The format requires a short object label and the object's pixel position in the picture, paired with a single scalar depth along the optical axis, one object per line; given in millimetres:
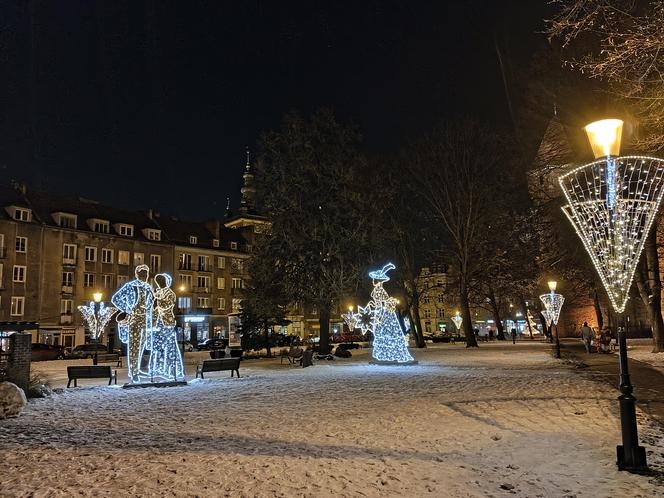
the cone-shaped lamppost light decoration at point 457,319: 60656
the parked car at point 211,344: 46062
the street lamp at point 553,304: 28625
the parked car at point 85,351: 37969
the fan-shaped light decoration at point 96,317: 28828
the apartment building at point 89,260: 47188
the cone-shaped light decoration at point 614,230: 7547
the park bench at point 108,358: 27353
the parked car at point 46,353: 36094
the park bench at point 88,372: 16828
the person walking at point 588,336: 27973
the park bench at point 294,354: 25517
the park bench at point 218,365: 18703
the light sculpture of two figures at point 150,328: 16672
